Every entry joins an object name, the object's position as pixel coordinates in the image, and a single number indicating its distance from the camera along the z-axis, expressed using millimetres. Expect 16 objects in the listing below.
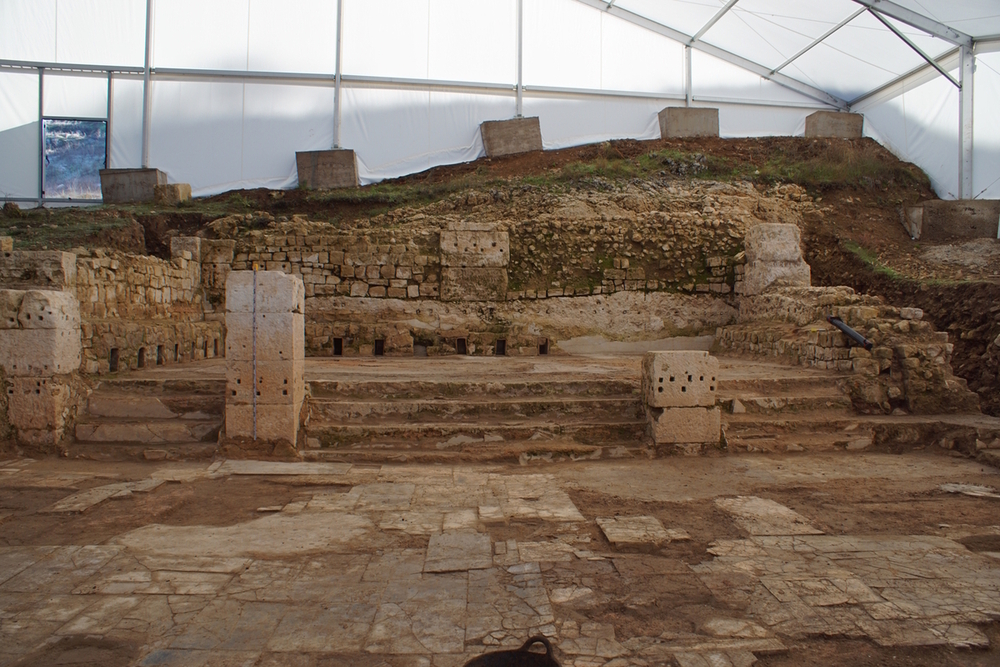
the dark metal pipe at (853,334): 7879
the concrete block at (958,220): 13562
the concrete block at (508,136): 18062
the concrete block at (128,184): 16672
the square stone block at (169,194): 15680
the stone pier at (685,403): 6273
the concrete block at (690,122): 18641
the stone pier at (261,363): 5965
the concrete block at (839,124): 18791
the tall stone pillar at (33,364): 5949
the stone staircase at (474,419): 6148
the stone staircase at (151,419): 6082
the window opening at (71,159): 16828
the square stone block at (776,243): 11672
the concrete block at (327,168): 17172
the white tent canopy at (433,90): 16734
